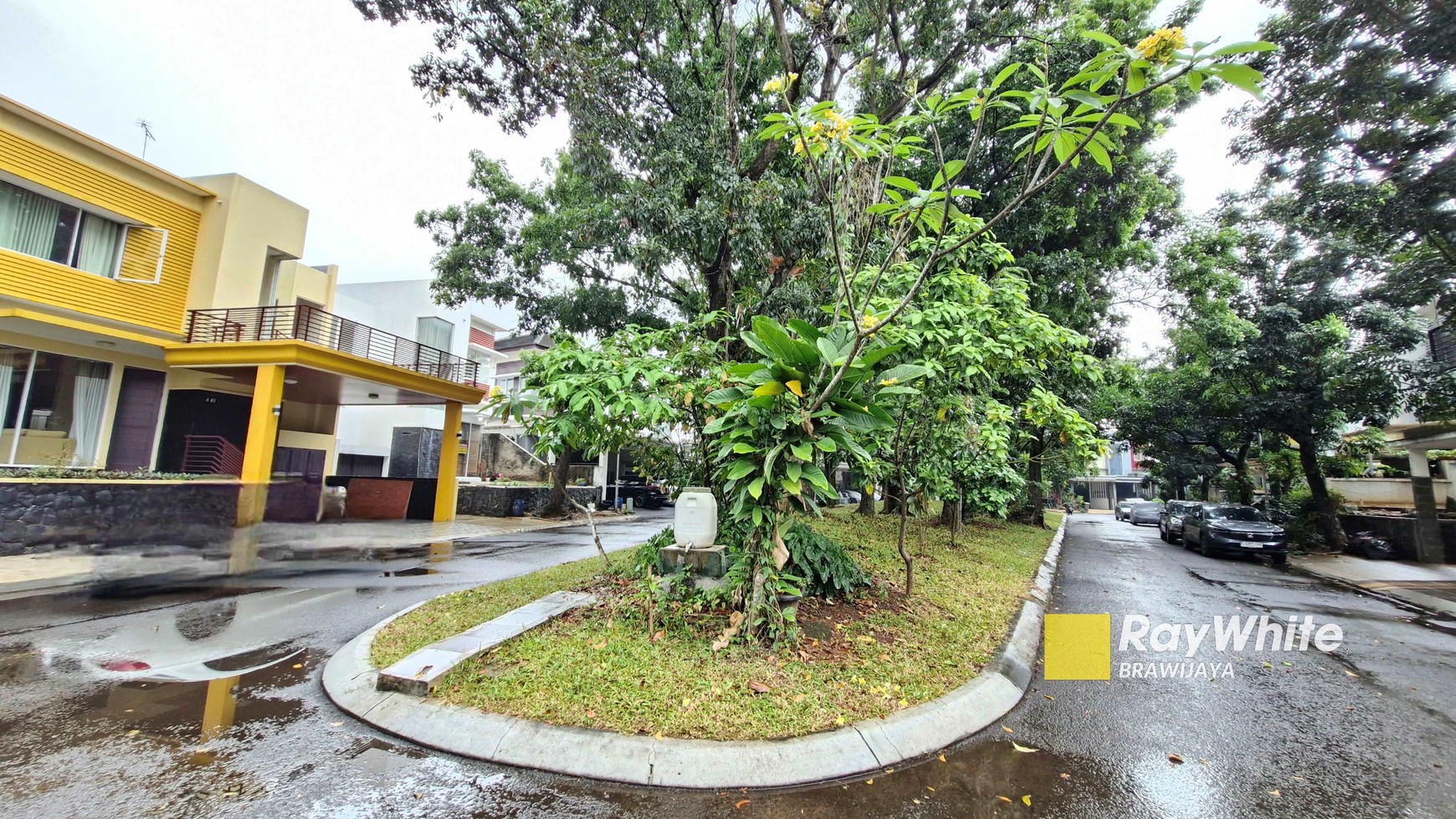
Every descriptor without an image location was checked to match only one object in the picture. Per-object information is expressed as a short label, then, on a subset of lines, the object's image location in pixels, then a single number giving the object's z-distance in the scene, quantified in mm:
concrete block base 5496
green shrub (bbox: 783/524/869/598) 6043
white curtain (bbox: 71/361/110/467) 11969
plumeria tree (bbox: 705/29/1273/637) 3033
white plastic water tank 5328
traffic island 3293
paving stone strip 3994
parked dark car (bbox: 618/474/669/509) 25734
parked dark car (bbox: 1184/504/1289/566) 13867
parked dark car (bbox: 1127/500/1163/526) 30969
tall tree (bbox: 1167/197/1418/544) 13164
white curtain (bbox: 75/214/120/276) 11938
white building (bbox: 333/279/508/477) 22016
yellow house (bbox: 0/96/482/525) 11086
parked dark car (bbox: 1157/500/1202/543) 18562
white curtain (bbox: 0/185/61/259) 10898
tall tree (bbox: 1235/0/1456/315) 8867
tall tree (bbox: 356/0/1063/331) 9242
